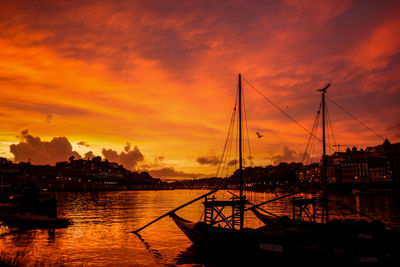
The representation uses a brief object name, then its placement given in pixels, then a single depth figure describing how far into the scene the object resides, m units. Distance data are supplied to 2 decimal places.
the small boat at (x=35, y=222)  50.50
